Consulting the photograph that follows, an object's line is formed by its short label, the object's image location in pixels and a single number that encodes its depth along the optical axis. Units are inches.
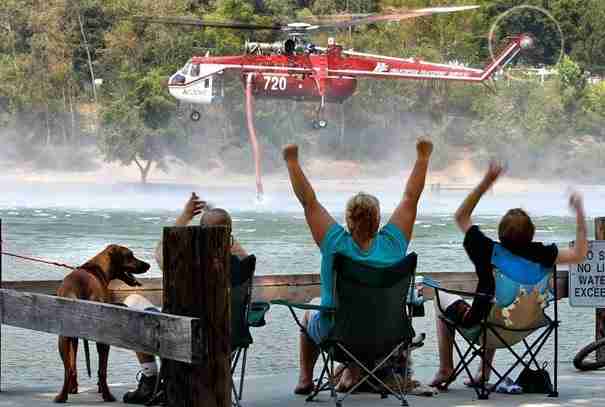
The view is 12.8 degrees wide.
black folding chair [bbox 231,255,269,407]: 338.8
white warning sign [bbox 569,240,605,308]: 436.4
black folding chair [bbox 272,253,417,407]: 340.8
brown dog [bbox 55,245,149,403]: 357.0
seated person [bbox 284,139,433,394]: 346.2
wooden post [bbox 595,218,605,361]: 438.4
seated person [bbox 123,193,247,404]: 359.0
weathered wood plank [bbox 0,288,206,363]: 256.3
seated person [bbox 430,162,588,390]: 364.4
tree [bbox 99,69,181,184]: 4032.9
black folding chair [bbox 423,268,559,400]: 363.6
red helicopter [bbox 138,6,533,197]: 3131.7
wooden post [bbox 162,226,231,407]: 259.2
